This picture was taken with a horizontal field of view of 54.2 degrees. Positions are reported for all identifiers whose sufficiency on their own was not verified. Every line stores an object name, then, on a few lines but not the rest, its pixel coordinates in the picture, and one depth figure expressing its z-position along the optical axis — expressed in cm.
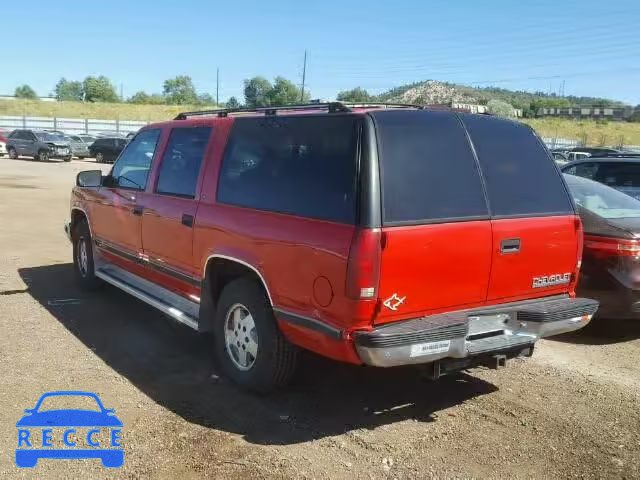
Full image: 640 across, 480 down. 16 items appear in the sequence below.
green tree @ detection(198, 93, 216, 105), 12191
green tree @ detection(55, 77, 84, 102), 14512
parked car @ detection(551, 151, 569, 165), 2666
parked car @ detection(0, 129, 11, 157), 3545
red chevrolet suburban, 352
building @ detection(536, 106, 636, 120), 10506
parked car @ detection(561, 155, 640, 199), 841
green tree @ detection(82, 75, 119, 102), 12112
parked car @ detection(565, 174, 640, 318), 553
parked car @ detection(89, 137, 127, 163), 3497
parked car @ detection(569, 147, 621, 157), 2558
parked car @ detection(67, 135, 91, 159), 3775
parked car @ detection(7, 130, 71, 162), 3416
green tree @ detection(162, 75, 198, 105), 13212
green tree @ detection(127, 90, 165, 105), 11397
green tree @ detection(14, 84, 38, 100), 14635
